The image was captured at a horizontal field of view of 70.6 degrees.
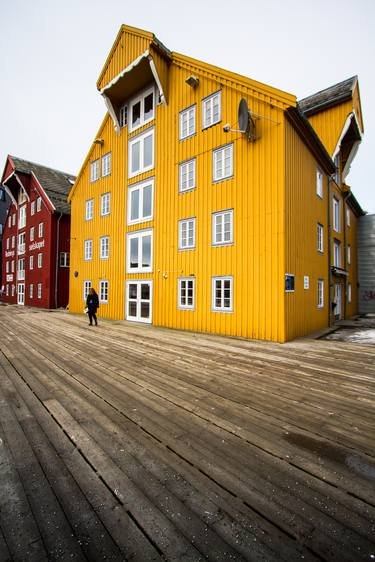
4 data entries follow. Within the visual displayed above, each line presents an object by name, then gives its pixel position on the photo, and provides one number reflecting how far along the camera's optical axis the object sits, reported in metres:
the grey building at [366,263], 22.22
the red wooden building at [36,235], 25.67
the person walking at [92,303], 13.51
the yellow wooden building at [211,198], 10.58
